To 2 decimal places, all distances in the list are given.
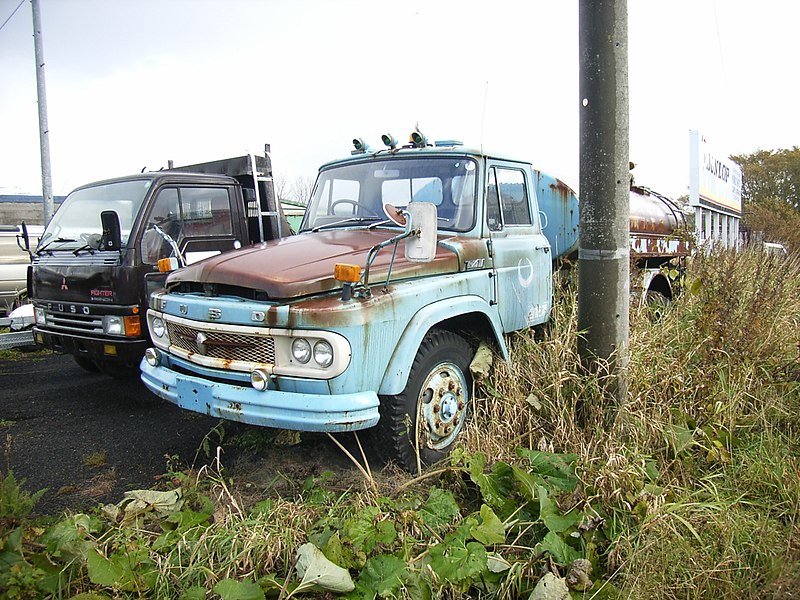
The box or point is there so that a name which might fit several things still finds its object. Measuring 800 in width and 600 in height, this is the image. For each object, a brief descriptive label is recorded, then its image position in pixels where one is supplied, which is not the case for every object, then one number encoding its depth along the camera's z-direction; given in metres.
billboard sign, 13.60
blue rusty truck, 3.13
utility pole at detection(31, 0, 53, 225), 10.66
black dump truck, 5.25
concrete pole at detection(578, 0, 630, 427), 3.43
